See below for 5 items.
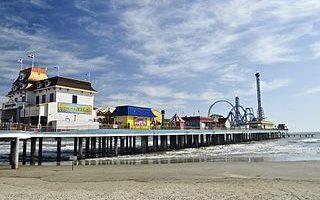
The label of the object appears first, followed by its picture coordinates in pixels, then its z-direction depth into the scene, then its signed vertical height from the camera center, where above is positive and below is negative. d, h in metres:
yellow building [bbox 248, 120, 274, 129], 128.25 +0.83
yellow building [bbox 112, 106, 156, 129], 42.50 +1.65
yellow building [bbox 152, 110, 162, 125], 68.66 +2.85
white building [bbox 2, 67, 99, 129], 32.34 +3.00
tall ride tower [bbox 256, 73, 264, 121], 145.38 +10.91
